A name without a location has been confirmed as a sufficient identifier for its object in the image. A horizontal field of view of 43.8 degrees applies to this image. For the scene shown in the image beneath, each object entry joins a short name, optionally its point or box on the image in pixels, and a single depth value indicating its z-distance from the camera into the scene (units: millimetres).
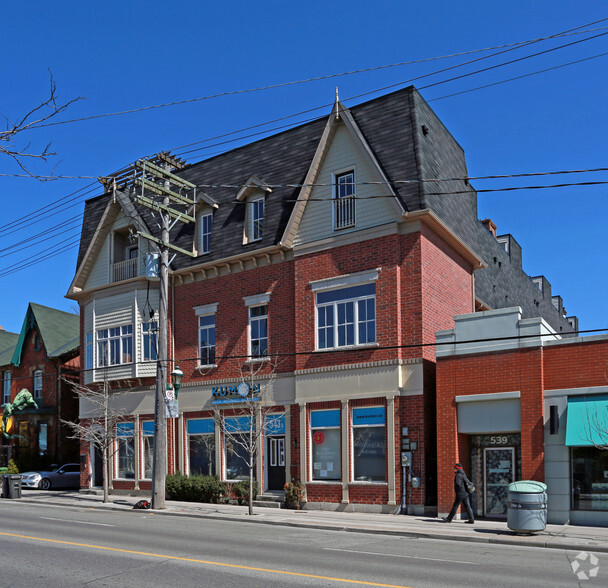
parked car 36469
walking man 19517
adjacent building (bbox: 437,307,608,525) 19328
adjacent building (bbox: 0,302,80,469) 40875
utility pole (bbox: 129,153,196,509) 24219
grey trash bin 16906
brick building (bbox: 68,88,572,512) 23266
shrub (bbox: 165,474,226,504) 26750
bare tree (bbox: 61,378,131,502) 29000
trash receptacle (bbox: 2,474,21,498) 29953
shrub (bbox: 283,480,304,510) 24312
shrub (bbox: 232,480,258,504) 25844
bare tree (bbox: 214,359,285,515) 25953
